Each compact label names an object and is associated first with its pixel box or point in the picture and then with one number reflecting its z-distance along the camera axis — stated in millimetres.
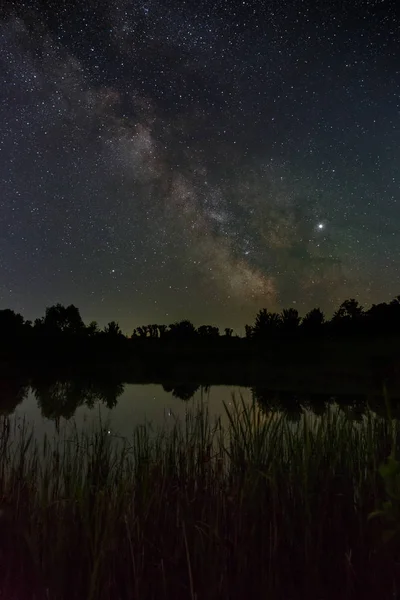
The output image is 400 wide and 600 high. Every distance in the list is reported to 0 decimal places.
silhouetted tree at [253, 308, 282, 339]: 32750
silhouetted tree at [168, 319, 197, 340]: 35500
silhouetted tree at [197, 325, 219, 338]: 35125
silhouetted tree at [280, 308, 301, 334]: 32188
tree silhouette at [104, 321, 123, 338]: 35188
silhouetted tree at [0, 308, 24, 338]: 33781
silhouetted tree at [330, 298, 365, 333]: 30234
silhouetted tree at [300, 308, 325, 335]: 31688
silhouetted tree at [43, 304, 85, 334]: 36406
